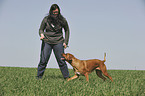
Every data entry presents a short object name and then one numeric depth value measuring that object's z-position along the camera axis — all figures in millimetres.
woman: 7559
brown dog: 7139
